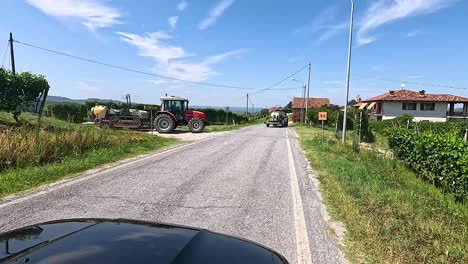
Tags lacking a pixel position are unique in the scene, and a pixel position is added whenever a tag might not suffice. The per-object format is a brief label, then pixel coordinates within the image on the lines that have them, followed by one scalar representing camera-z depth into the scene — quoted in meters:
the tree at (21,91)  17.27
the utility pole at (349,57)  20.45
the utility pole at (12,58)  24.88
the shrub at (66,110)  36.75
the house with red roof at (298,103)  71.08
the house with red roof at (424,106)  54.78
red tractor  26.66
